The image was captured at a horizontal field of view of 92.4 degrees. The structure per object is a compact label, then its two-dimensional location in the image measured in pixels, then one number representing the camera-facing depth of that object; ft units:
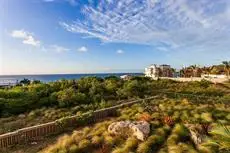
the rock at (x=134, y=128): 13.55
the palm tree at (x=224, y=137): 8.31
